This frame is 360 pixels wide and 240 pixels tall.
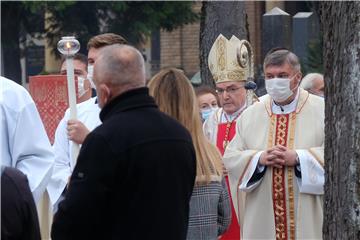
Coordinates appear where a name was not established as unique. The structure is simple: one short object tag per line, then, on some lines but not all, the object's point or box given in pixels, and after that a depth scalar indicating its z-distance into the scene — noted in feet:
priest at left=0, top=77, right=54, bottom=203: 31.11
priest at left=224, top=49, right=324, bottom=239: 39.94
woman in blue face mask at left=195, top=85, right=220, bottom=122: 52.57
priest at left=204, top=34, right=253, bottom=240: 44.50
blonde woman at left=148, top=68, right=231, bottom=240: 30.99
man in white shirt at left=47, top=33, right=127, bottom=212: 38.40
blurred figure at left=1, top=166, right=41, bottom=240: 21.58
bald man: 24.37
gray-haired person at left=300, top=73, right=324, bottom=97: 56.62
